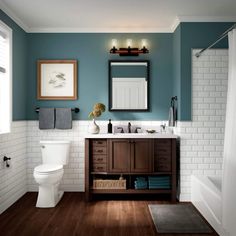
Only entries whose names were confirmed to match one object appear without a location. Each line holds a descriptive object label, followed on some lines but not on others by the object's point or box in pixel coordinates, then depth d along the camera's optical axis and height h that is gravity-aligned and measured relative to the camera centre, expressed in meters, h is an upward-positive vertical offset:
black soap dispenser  3.46 -0.25
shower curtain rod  2.94 +0.86
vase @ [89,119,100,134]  3.30 -0.24
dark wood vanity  3.13 -0.68
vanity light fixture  3.46 +1.01
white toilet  2.86 -0.79
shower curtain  2.03 -0.41
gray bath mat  2.38 -1.29
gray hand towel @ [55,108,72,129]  3.48 -0.08
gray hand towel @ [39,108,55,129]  3.49 -0.10
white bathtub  2.36 -1.05
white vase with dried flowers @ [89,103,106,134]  3.31 -0.01
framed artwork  3.56 +0.52
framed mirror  3.54 +0.46
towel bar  3.52 +0.05
